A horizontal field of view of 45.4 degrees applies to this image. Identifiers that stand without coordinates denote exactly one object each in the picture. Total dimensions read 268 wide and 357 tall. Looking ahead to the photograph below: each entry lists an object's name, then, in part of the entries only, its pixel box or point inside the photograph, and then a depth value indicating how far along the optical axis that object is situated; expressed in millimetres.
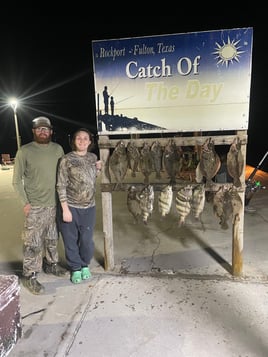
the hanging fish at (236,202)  3244
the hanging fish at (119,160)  3385
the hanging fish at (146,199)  3363
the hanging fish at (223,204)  3260
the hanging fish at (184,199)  3309
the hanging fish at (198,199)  3270
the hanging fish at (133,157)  3357
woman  3172
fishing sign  3092
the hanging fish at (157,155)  3311
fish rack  3262
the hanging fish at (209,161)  3236
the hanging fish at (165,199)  3336
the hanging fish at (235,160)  3184
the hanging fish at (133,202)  3467
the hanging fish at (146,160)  3338
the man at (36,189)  3166
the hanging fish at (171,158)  3287
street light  15155
